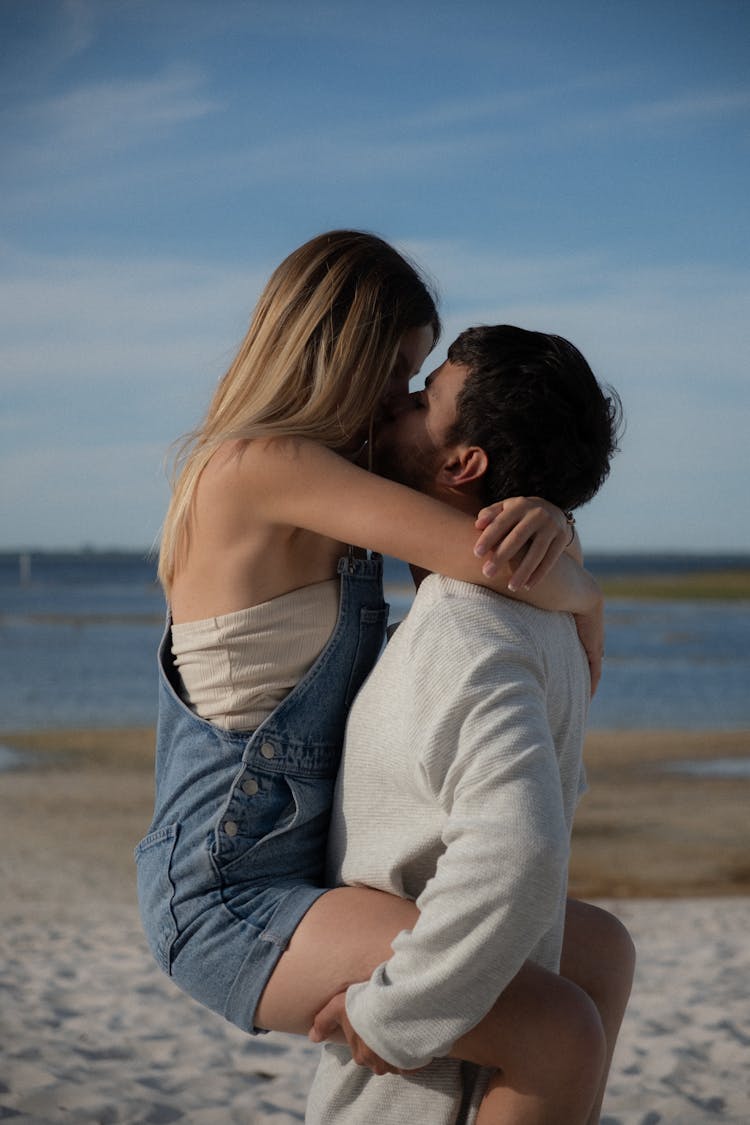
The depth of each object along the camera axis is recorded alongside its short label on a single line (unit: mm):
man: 1901
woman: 2211
